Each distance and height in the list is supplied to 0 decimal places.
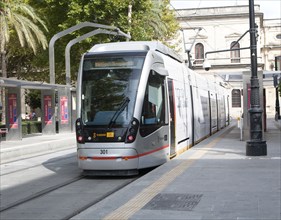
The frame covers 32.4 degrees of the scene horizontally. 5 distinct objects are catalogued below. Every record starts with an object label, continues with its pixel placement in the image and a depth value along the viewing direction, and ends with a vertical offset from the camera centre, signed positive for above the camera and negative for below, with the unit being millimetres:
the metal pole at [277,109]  48444 -333
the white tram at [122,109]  11523 +1
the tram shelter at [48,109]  24156 +104
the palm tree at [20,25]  25891 +5156
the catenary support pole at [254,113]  14188 -202
